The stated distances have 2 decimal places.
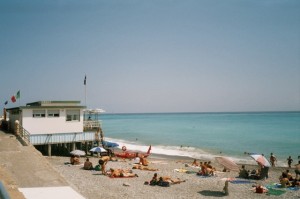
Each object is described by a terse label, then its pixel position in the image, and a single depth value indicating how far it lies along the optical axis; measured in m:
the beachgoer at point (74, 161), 27.32
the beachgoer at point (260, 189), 19.86
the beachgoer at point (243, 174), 25.03
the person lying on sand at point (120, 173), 22.77
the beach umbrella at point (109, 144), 37.70
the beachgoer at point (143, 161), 29.56
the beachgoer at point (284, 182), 21.42
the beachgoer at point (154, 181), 20.89
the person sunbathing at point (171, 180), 20.92
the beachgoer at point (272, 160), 33.72
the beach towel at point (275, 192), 19.69
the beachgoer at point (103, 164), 23.64
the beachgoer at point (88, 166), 25.27
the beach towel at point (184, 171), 27.11
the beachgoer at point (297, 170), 24.12
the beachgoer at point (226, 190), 19.16
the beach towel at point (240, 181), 23.09
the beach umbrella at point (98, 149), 30.56
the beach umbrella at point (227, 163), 19.08
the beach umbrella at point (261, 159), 22.11
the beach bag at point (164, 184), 20.61
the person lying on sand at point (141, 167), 27.24
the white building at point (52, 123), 30.24
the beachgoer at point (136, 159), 32.19
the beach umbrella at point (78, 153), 28.72
